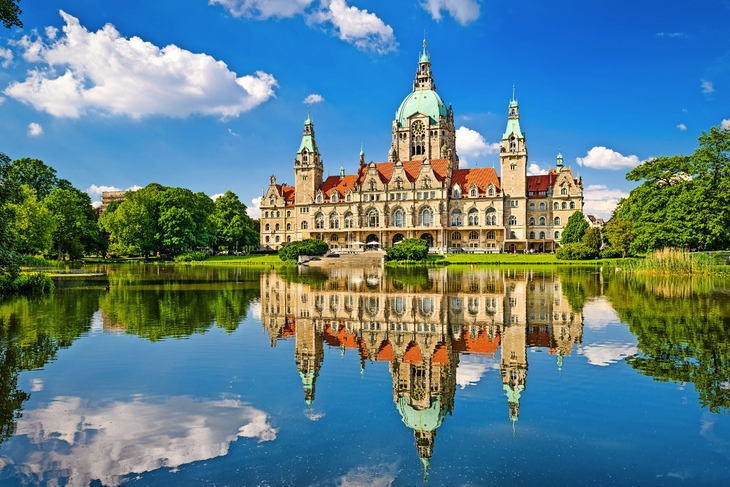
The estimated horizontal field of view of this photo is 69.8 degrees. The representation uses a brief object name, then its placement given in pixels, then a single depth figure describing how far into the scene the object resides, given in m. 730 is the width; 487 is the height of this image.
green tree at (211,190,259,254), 88.81
